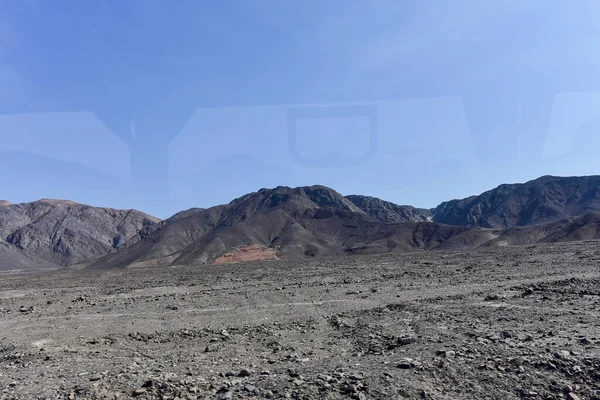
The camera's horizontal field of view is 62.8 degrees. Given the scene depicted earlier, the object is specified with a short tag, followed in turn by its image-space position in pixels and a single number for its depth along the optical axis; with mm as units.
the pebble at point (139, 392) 6387
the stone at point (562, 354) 7017
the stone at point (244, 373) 7039
